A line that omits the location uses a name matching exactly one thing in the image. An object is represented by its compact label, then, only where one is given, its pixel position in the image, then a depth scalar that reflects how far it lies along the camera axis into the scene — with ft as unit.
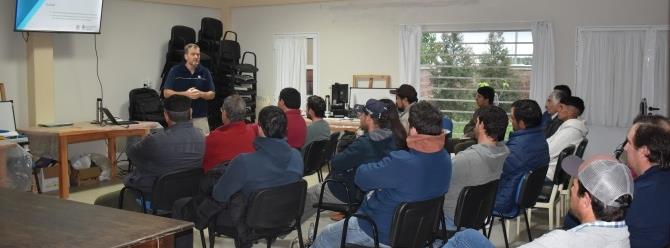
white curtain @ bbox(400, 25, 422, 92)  26.32
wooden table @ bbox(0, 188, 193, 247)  6.35
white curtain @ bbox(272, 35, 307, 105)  29.40
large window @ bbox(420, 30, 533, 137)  24.64
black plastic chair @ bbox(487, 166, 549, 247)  12.67
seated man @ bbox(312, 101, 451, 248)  9.57
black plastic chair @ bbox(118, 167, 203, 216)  11.97
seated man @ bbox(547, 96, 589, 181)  16.49
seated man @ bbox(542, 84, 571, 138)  19.39
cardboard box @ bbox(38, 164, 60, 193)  21.53
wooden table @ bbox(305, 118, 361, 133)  23.36
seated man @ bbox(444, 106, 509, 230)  11.31
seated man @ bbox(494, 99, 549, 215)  13.02
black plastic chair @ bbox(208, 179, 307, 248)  10.62
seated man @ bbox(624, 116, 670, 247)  8.40
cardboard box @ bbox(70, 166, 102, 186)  22.26
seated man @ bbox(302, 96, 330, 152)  17.35
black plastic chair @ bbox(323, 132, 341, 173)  17.75
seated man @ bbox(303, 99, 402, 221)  12.70
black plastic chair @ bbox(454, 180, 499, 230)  10.71
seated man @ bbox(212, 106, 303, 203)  10.77
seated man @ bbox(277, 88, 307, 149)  16.61
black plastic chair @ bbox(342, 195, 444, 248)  9.55
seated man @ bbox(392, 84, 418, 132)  19.81
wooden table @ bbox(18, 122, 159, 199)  19.35
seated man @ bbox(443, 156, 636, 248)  6.08
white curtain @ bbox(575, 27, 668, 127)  21.83
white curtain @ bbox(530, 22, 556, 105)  23.48
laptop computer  21.31
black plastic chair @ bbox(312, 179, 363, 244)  13.16
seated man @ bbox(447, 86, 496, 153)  18.28
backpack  25.46
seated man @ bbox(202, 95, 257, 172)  13.16
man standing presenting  19.77
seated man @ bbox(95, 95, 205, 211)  12.38
